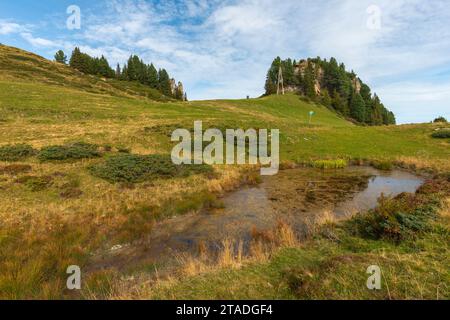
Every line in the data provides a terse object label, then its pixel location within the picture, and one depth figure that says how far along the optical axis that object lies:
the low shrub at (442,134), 36.12
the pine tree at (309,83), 100.38
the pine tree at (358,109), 99.69
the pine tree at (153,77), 114.44
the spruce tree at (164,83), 117.44
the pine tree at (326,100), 98.00
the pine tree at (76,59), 103.81
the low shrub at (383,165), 24.89
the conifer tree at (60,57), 133.25
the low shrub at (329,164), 25.77
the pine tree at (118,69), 157.20
